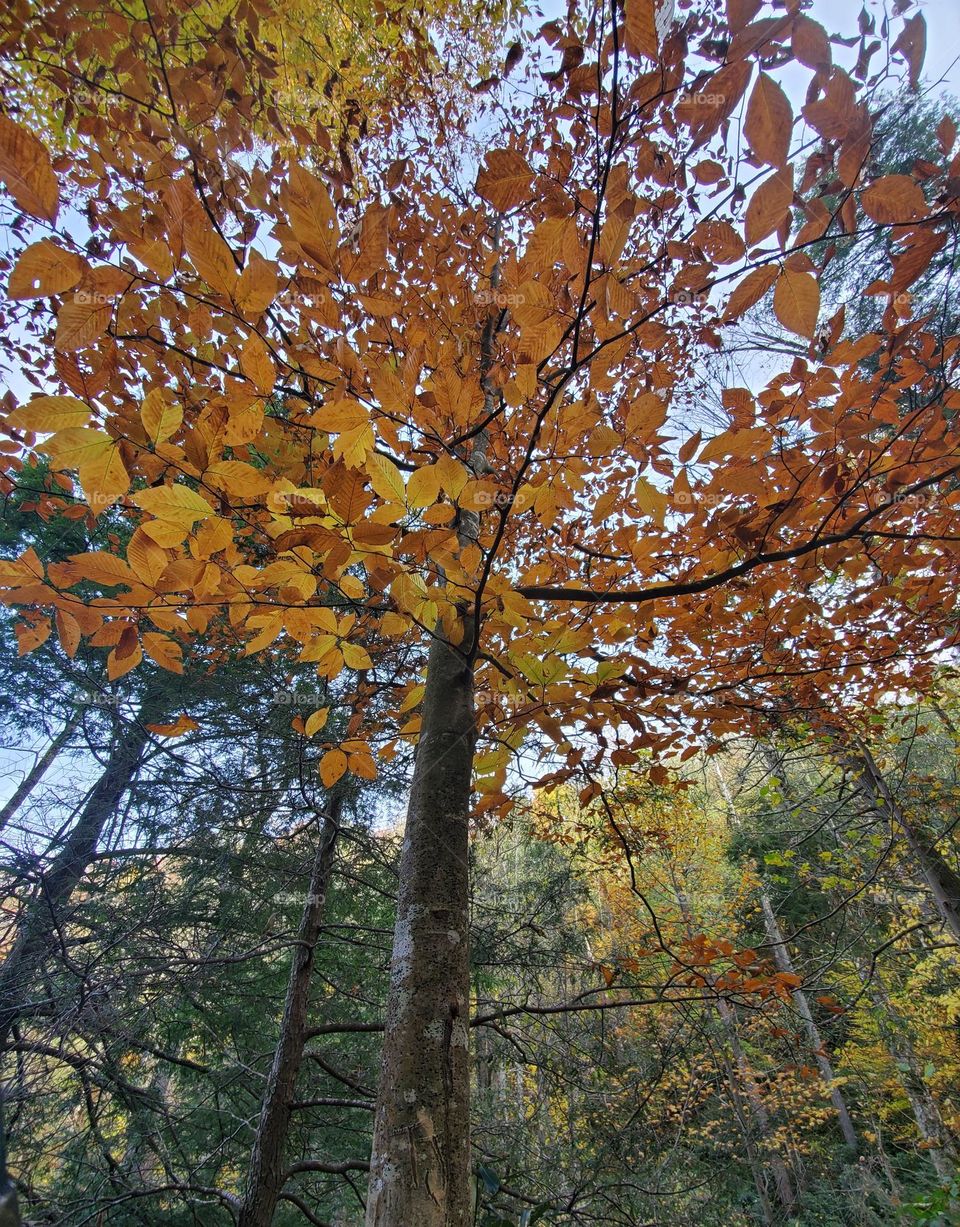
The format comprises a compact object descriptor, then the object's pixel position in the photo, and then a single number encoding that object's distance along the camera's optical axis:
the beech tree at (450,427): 0.95
